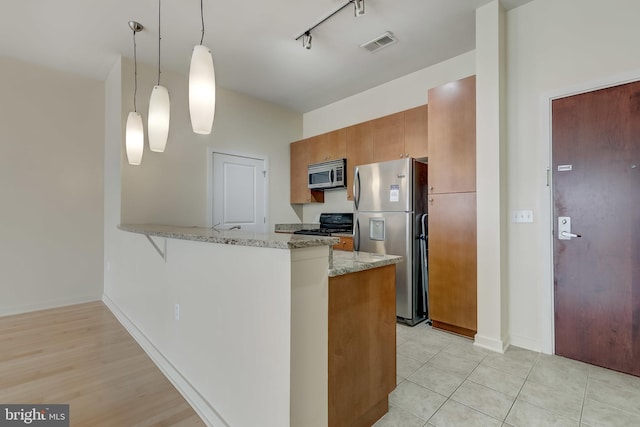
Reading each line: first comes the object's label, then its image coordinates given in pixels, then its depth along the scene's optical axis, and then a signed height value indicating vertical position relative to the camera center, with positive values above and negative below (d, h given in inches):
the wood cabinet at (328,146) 162.1 +40.7
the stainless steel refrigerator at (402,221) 120.6 -2.0
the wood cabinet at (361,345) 52.8 -25.6
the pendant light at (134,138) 97.7 +26.4
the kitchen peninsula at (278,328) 45.7 -21.2
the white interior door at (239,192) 158.4 +14.0
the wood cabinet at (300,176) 182.7 +25.9
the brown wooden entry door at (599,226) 80.0 -2.7
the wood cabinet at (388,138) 135.6 +37.6
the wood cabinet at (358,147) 148.6 +36.2
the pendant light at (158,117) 79.3 +27.4
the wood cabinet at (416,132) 126.6 +37.4
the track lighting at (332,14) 90.0 +67.4
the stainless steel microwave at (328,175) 160.6 +23.8
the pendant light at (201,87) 61.2 +27.3
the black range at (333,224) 162.8 -4.6
